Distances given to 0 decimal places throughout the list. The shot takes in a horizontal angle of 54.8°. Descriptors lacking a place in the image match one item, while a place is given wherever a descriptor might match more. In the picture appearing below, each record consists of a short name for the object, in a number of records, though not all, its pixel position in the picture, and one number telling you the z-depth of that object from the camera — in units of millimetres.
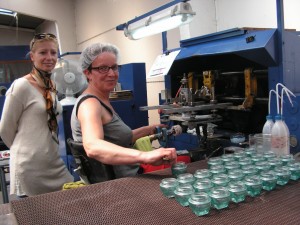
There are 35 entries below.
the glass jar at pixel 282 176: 956
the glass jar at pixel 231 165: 1046
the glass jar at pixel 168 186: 897
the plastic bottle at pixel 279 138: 1281
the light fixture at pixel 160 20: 1604
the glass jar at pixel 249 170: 984
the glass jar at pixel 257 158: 1118
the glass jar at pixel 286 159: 1093
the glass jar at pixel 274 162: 1057
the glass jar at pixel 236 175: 940
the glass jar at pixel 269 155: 1147
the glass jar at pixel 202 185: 861
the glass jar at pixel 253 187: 882
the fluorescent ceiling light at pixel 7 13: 4993
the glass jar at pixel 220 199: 796
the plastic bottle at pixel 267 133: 1351
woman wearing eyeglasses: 1080
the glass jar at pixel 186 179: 936
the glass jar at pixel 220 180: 899
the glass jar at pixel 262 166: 1022
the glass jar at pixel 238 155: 1171
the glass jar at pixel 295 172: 1003
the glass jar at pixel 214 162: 1121
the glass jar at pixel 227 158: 1138
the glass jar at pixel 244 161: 1082
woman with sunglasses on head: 1707
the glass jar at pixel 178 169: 1085
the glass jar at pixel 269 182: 920
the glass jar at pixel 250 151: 1211
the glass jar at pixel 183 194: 827
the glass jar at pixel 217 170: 1018
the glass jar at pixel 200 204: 771
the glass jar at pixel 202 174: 979
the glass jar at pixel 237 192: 836
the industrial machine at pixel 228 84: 1396
